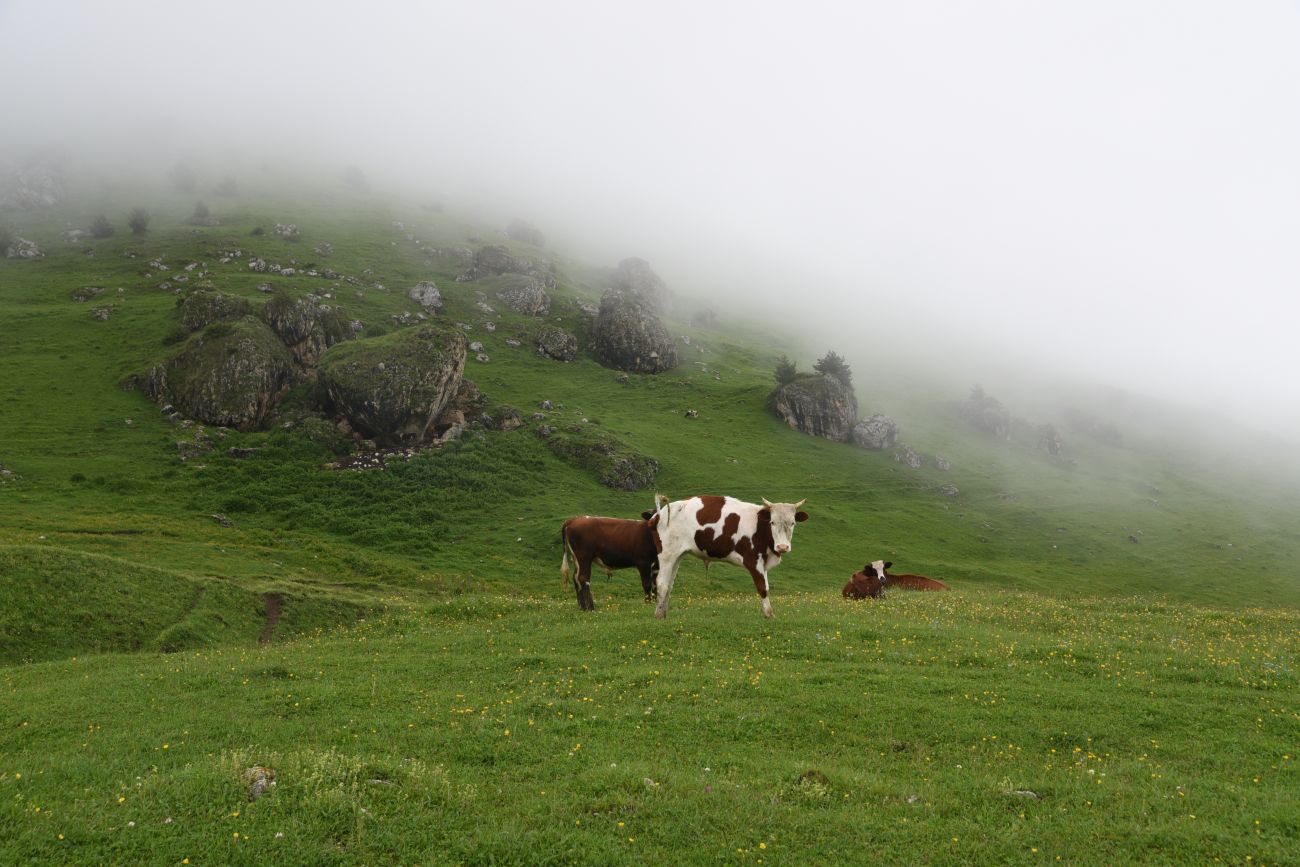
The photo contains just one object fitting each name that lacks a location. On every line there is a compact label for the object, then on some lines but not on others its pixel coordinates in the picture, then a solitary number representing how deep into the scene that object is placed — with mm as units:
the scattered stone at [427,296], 94756
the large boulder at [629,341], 95188
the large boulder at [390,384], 58969
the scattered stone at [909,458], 81750
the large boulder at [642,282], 132875
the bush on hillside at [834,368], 97438
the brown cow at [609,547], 22734
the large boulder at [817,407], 85125
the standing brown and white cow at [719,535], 20812
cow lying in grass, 31969
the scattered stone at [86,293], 82238
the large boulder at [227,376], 59562
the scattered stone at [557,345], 90750
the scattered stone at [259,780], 8930
